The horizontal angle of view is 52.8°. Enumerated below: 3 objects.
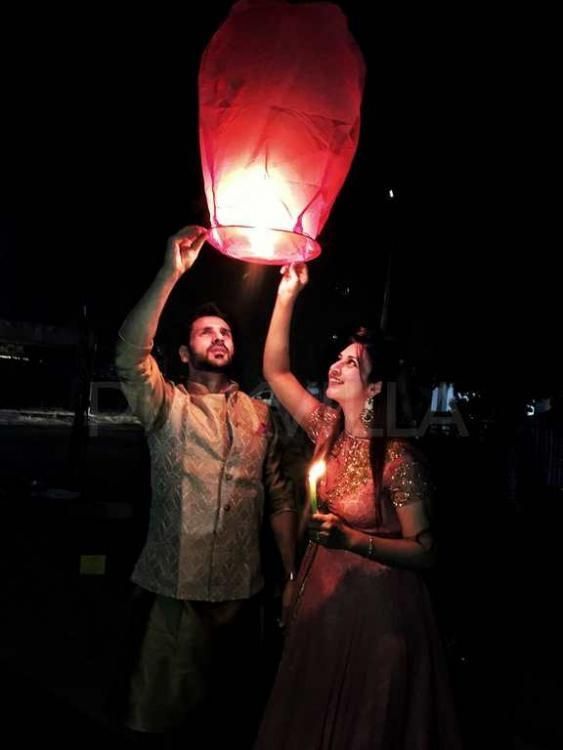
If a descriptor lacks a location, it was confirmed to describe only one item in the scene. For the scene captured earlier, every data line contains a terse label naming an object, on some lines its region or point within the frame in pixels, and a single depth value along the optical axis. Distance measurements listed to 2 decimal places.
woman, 2.45
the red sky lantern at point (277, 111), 1.95
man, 2.71
